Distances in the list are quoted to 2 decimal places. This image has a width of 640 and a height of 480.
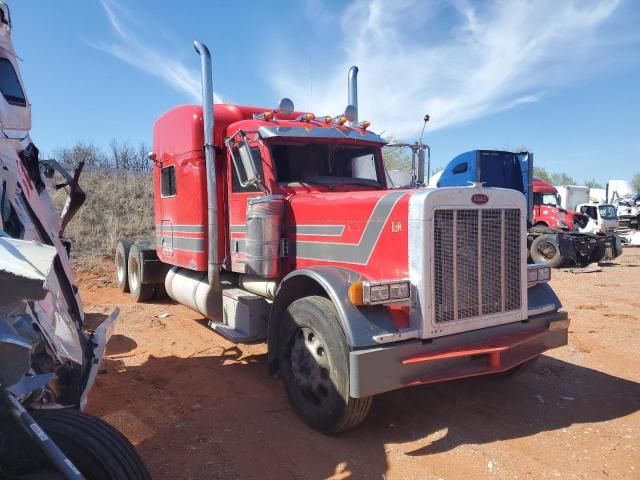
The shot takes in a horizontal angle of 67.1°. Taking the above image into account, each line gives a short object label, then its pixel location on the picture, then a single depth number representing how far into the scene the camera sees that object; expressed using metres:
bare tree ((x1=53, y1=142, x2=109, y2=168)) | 25.72
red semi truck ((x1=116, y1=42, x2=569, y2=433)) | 3.54
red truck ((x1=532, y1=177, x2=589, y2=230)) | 16.84
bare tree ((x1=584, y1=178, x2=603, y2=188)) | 52.33
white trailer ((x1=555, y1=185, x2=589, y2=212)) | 25.22
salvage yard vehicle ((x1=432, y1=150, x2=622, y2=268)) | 10.16
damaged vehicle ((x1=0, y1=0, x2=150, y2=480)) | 1.93
